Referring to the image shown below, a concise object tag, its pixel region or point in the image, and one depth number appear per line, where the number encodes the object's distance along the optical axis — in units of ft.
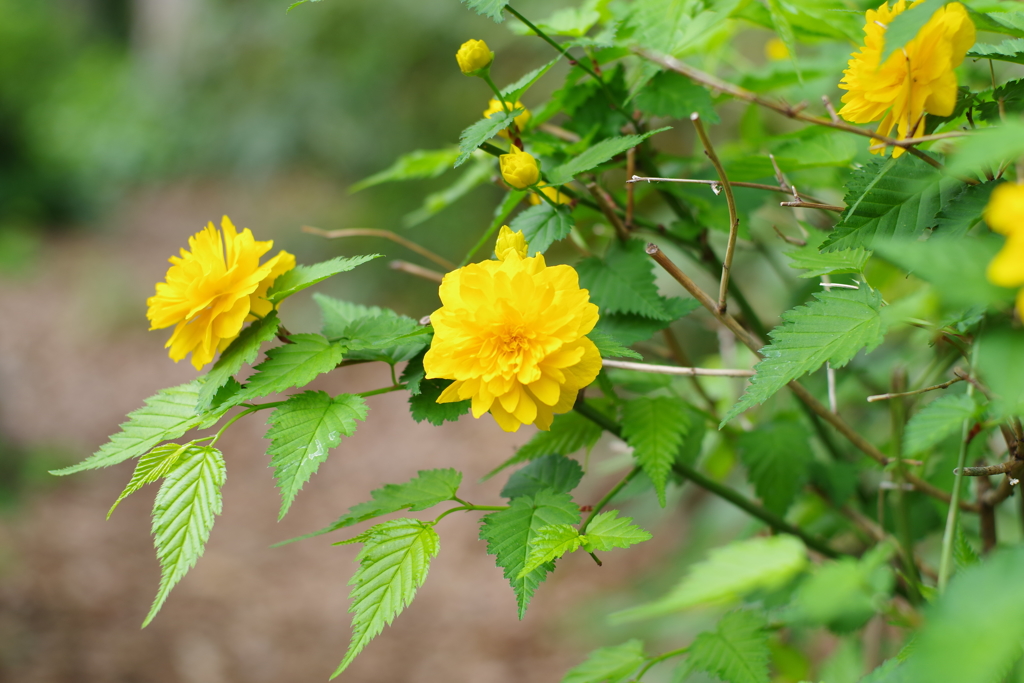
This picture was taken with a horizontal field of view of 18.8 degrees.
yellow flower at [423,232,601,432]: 2.62
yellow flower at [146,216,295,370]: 2.70
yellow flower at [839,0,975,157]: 2.60
